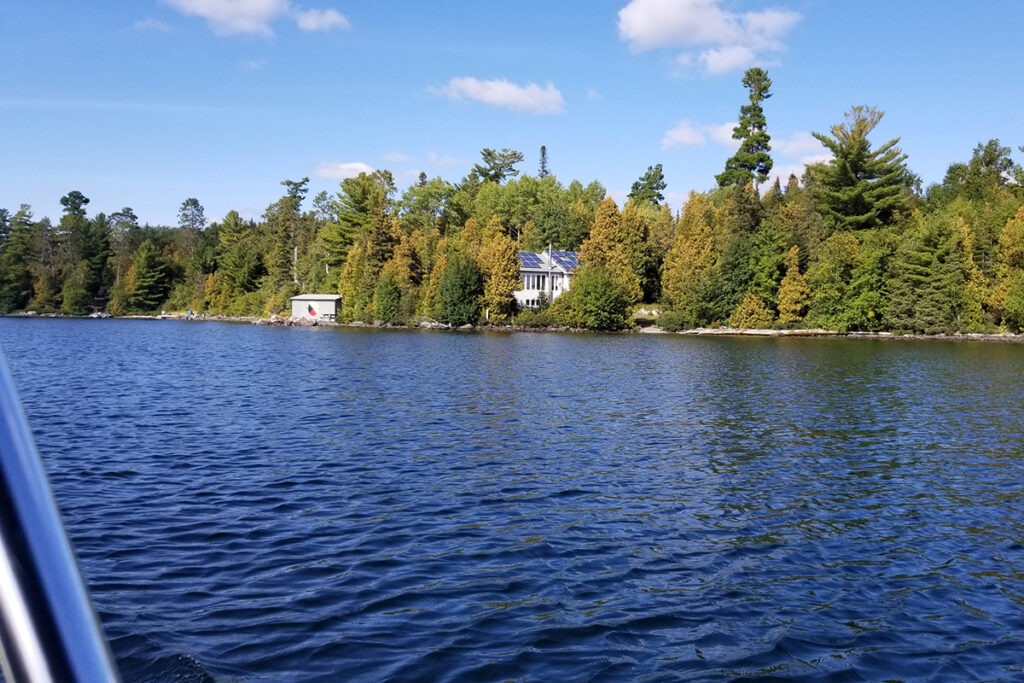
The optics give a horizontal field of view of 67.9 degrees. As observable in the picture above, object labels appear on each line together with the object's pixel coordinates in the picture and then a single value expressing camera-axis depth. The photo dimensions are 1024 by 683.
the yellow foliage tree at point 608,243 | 93.56
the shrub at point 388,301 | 97.56
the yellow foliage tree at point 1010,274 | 73.06
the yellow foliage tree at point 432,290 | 94.59
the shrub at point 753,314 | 85.25
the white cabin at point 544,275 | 97.69
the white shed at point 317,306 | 107.50
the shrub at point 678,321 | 87.69
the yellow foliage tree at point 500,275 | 92.38
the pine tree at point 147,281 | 134.75
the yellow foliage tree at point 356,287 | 102.75
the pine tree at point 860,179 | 86.31
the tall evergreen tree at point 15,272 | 132.62
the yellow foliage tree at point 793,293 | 84.25
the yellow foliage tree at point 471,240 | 97.12
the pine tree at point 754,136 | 122.44
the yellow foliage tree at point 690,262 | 89.12
